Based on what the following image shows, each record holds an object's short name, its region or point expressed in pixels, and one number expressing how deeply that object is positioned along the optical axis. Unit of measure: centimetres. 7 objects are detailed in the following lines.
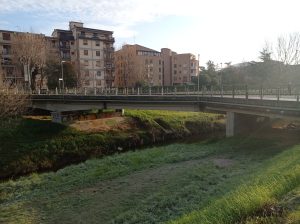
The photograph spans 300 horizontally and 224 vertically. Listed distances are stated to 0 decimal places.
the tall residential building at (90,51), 5639
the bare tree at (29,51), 3739
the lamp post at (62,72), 4293
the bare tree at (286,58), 4294
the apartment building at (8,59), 4581
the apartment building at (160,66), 5724
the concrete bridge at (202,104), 1707
